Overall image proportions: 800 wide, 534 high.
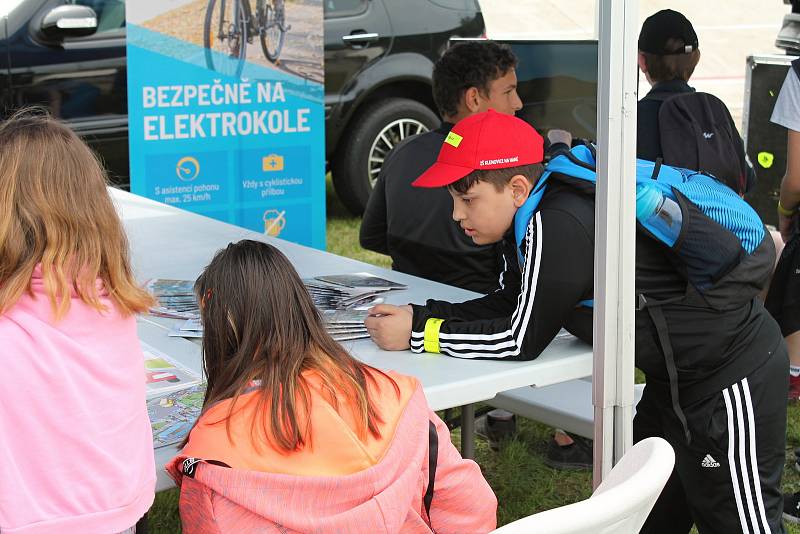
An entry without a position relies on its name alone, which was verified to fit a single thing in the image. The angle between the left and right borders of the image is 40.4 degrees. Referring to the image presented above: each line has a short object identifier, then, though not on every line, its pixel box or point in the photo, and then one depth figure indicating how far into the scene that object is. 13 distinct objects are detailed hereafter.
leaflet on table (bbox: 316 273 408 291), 2.96
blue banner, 5.39
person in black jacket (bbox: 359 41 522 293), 3.41
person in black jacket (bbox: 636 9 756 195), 3.67
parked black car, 5.78
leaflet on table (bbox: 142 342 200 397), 2.18
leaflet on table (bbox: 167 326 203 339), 2.54
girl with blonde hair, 1.51
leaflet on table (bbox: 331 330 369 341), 2.44
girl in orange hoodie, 1.63
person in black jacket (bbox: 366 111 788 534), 2.20
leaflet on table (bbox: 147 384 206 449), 1.96
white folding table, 2.17
